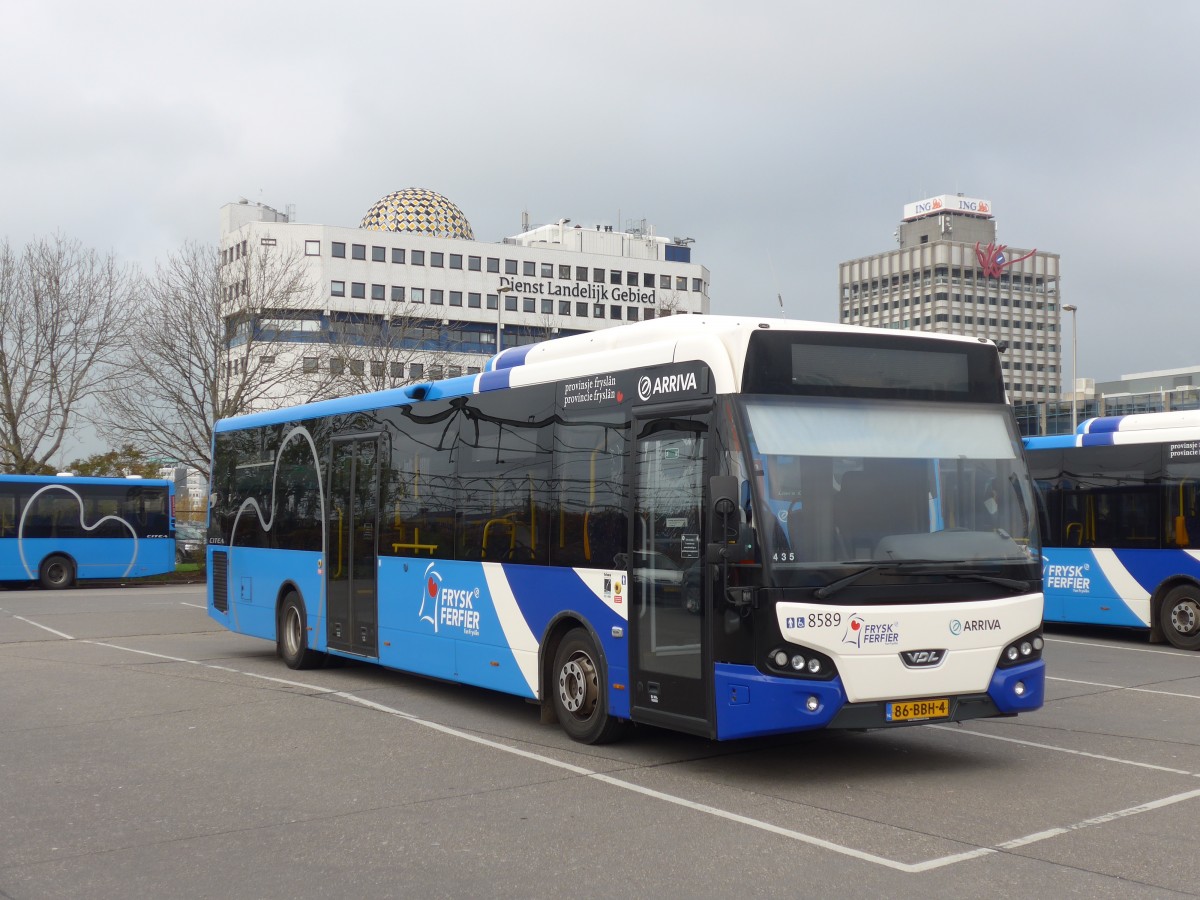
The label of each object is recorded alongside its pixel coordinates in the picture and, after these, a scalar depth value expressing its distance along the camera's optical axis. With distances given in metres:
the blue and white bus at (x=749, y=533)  8.21
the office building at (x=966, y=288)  167.00
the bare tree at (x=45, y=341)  41.16
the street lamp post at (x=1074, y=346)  53.06
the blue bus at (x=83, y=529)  31.98
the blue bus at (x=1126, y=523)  17.78
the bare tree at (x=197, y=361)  38.28
